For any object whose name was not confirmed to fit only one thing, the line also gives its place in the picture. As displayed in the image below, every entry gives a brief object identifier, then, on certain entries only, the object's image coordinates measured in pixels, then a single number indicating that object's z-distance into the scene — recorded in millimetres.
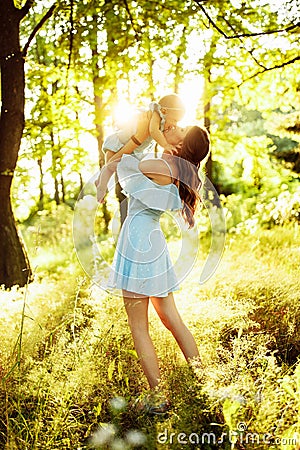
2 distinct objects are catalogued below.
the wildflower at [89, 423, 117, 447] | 2928
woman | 3420
